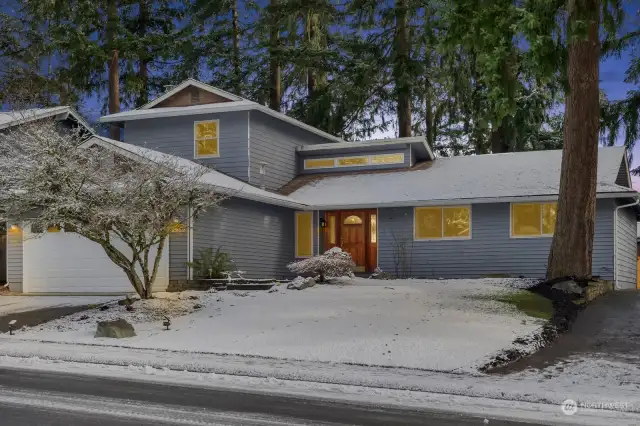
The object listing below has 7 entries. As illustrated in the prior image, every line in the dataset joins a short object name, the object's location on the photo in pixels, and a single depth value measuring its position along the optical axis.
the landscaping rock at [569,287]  16.12
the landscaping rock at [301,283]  17.48
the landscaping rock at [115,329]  13.19
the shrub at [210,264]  19.48
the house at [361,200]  21.48
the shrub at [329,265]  18.52
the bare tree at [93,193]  14.36
